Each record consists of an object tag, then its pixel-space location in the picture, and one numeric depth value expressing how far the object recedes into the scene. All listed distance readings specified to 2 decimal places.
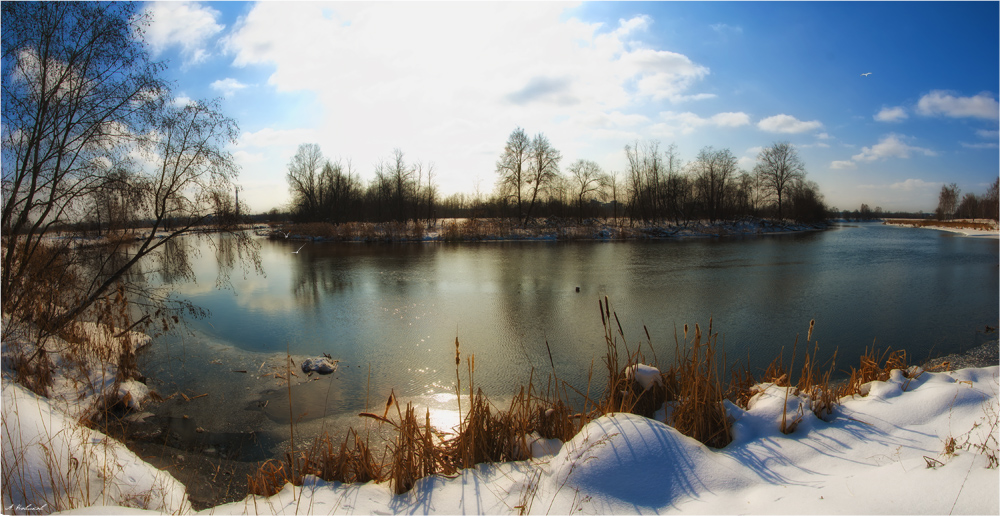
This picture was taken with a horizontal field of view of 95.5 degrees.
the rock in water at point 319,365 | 6.25
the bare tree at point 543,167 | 42.91
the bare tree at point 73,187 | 5.52
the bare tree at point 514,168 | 43.06
